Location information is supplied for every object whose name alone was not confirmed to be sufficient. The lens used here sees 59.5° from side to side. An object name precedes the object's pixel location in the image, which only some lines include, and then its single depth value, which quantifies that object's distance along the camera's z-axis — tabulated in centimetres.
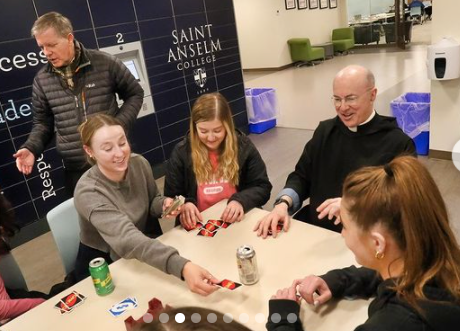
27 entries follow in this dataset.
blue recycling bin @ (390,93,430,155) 401
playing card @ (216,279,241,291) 137
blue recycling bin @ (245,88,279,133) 553
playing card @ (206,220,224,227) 184
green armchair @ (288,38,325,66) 990
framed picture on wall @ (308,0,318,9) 1103
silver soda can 135
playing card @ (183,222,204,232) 184
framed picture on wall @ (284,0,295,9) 1017
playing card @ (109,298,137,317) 132
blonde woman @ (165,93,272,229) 207
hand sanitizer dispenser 338
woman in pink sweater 156
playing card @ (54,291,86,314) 137
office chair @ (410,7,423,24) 1549
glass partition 1191
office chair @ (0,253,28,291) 181
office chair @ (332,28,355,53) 1124
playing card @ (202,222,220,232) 179
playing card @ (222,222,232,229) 182
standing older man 230
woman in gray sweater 146
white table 124
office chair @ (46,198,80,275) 191
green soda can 139
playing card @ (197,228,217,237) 176
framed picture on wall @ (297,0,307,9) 1055
